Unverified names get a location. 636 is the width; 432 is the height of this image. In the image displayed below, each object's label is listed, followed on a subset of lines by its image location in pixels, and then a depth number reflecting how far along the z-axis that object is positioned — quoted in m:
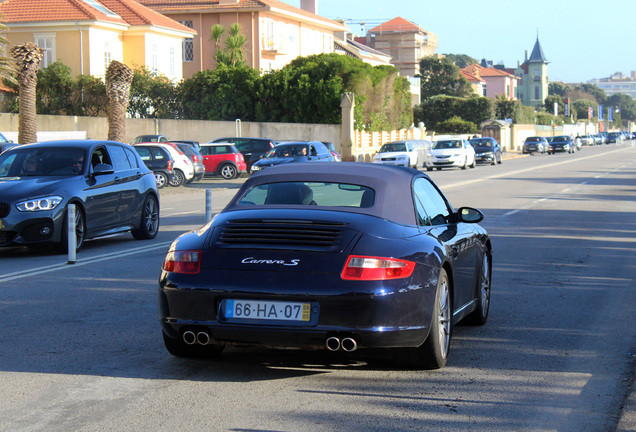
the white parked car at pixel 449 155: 43.87
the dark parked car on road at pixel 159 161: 30.78
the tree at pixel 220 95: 52.00
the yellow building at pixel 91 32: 50.75
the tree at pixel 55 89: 48.81
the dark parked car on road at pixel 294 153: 33.03
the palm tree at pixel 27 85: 32.62
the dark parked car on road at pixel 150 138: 39.38
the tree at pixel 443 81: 120.94
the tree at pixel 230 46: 59.47
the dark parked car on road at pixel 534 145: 80.06
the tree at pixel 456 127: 86.03
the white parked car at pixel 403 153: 42.38
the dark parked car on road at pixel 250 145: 39.59
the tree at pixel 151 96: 50.88
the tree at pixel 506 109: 103.38
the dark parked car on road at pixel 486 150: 51.97
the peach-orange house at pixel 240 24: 65.00
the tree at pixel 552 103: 175.38
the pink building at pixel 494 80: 169.75
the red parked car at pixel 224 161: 36.62
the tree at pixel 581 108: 197.00
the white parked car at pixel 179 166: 31.23
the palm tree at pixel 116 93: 35.06
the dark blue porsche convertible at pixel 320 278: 5.38
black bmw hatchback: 11.81
